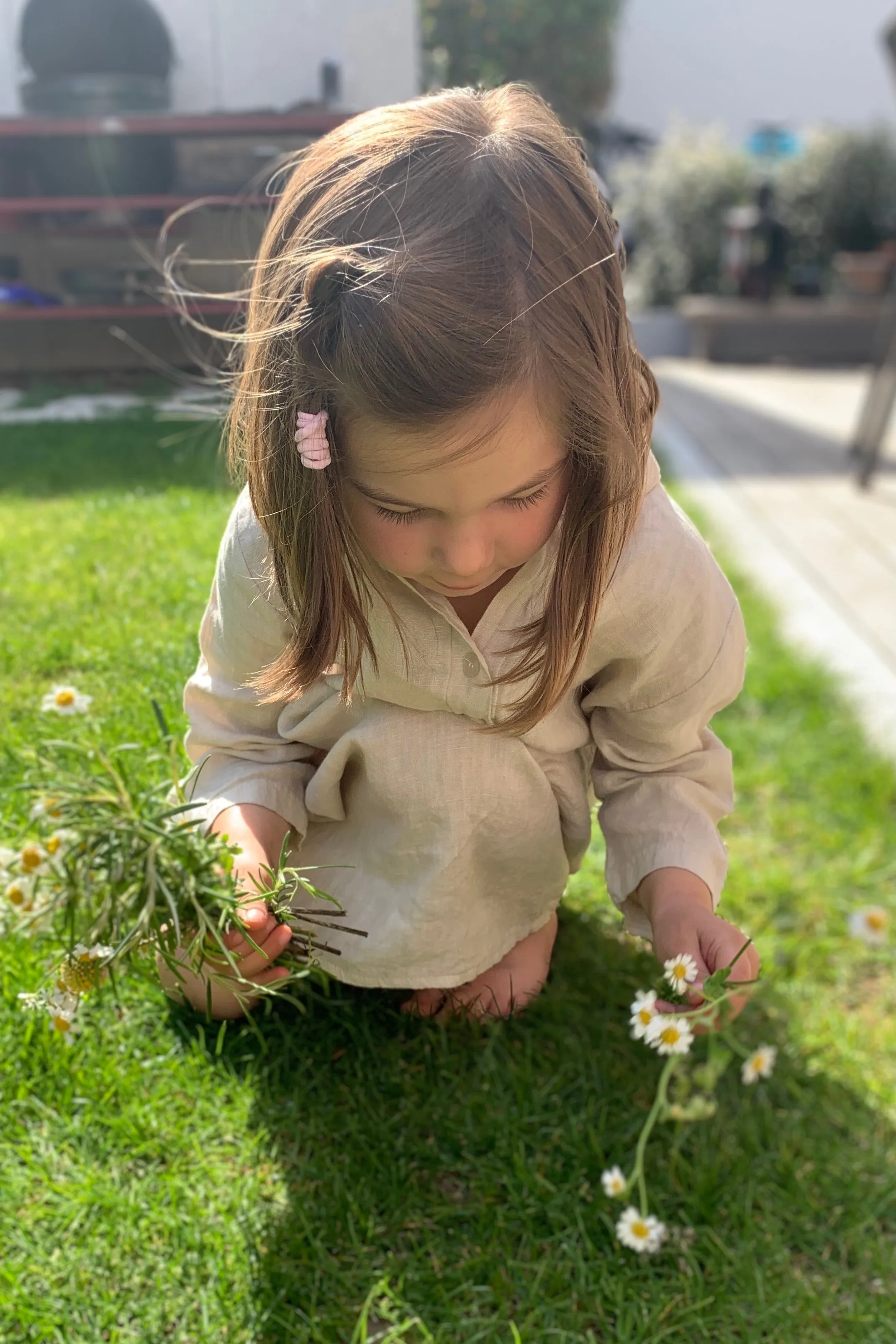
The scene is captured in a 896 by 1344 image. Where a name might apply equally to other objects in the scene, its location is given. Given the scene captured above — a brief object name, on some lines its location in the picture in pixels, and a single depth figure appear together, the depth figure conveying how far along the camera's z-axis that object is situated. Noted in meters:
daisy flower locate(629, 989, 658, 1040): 0.95
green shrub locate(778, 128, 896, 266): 7.43
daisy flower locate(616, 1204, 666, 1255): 1.07
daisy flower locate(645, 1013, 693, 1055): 0.93
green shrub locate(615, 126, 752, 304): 7.43
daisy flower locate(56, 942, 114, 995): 0.84
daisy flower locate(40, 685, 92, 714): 1.12
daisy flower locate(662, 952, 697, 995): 0.97
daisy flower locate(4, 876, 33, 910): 0.88
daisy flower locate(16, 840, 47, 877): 0.85
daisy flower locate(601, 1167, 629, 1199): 1.10
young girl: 0.80
